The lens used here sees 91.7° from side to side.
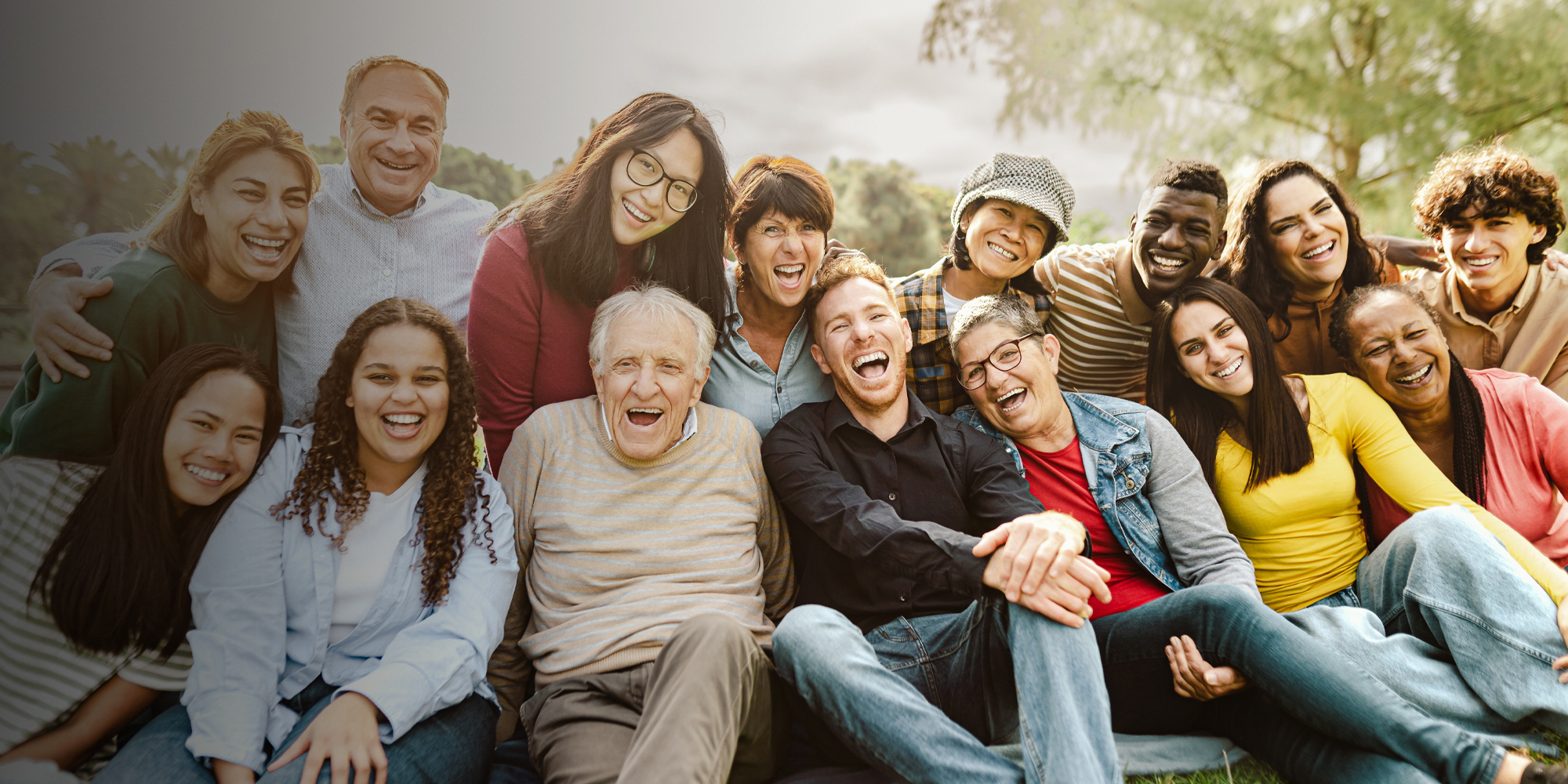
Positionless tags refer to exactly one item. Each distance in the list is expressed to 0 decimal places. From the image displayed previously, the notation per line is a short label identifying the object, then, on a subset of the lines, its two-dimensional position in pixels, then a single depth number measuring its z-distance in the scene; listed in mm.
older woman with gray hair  2125
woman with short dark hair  3225
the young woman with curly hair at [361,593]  2121
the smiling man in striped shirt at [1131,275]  3488
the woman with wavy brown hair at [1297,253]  3590
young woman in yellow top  2652
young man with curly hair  3570
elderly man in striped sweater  2430
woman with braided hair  3205
